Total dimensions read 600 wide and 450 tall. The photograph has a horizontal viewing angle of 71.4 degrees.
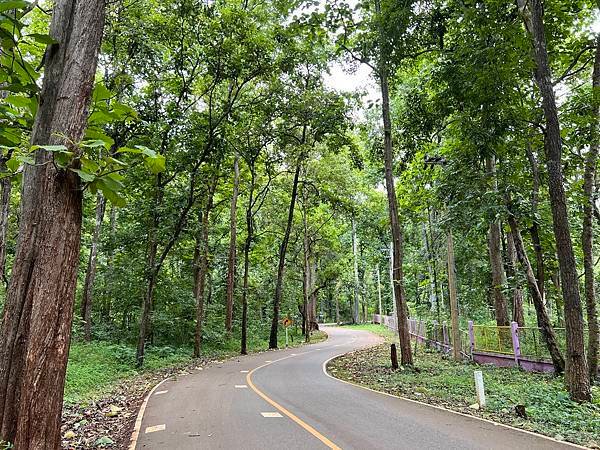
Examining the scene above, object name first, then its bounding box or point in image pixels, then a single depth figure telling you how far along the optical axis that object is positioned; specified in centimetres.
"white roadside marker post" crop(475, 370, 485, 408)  851
